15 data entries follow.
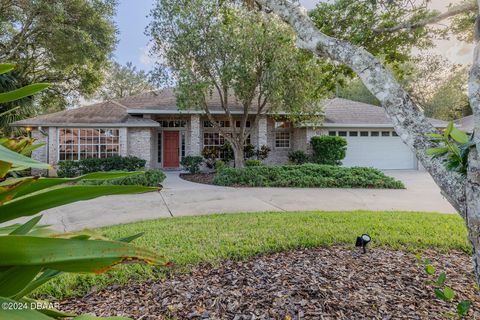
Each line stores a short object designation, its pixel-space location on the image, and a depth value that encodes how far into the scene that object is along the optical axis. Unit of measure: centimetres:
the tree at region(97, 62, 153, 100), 3506
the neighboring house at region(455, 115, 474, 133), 2286
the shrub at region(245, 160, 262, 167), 1476
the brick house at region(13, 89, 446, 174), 1455
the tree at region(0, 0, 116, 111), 1274
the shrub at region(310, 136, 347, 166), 1645
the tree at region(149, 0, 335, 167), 1122
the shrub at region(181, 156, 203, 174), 1517
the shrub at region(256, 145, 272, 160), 1684
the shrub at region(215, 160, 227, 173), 1411
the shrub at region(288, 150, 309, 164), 1680
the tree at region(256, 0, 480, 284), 163
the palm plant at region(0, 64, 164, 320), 66
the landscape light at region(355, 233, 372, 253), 359
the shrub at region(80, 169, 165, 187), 1029
